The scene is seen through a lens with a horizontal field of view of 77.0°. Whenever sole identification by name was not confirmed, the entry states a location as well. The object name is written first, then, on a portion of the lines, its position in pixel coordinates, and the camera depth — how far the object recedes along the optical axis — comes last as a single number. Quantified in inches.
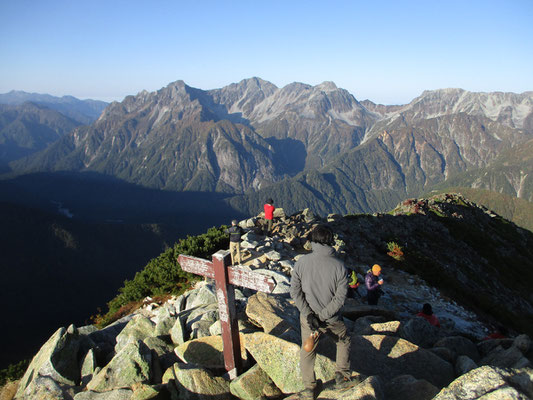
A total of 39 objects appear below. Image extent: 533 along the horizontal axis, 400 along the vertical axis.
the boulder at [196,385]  280.4
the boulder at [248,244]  682.0
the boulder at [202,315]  414.3
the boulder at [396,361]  313.7
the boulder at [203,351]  337.4
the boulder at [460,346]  374.9
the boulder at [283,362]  285.1
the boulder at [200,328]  384.5
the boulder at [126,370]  318.3
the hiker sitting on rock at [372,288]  566.3
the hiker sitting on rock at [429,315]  507.0
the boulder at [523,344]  339.0
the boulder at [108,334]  451.6
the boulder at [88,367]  359.3
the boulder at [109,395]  294.5
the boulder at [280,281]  516.4
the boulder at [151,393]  275.0
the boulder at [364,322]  404.0
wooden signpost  278.2
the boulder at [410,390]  248.2
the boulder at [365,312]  477.1
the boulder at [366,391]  227.1
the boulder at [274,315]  362.2
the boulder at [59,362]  364.8
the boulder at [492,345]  401.1
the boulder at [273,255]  644.7
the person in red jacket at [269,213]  762.8
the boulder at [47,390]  337.7
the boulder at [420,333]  387.2
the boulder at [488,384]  192.7
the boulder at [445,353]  343.6
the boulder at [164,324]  420.2
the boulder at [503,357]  323.6
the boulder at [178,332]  387.4
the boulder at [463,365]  310.8
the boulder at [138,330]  422.9
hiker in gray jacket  266.8
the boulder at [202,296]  508.4
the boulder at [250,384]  281.7
